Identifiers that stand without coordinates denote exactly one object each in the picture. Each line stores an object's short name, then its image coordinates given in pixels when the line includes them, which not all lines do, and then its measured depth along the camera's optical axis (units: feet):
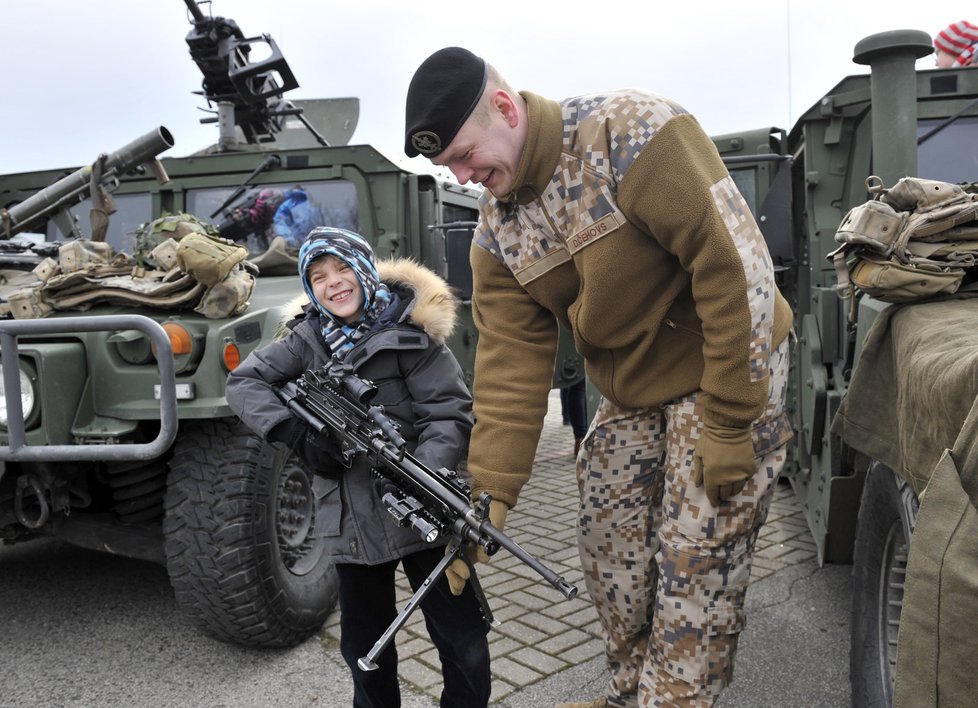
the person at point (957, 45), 12.62
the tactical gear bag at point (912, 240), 6.44
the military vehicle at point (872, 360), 3.94
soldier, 6.06
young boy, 7.27
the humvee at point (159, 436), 9.43
